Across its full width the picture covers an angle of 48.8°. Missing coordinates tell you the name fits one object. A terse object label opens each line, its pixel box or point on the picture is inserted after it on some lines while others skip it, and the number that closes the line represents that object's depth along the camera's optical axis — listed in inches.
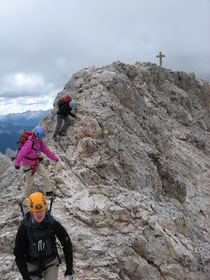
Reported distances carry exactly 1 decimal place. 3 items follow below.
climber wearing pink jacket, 352.2
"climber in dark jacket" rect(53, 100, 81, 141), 584.4
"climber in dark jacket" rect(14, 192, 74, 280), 191.0
